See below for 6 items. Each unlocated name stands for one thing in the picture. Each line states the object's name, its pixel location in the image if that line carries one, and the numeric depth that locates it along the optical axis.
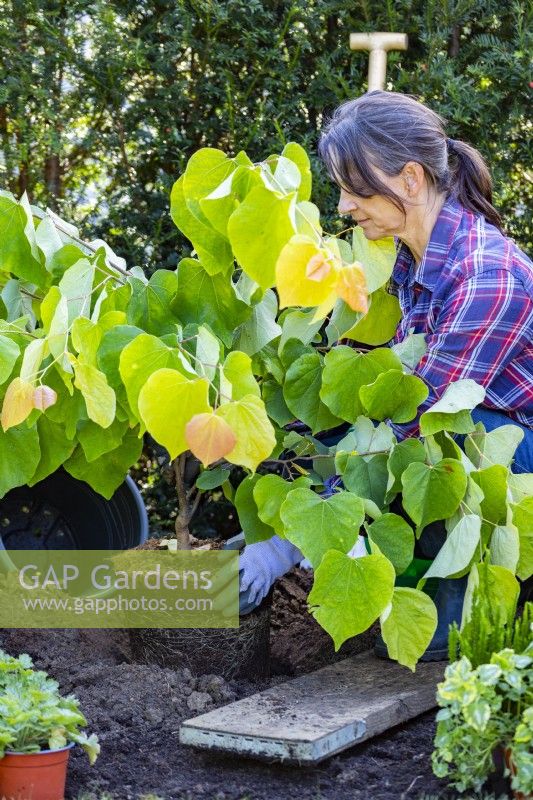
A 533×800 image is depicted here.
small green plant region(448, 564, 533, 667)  3.12
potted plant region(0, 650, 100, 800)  3.06
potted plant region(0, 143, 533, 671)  3.03
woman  3.46
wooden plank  3.18
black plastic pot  4.20
